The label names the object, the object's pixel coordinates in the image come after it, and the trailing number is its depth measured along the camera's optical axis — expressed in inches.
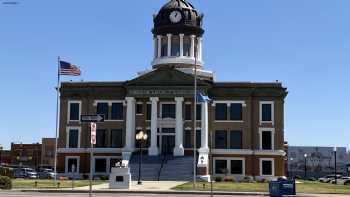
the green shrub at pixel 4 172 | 1791.3
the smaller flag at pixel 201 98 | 2386.3
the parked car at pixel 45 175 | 3076.3
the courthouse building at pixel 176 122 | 2851.9
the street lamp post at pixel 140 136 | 2194.5
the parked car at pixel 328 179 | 3449.8
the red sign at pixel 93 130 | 1005.0
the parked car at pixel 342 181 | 3010.3
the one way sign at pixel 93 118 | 1032.2
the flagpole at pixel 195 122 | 2653.5
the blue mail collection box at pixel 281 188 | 1533.0
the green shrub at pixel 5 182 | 1678.2
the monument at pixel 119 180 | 1830.7
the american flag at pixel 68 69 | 2209.6
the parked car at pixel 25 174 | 3121.6
